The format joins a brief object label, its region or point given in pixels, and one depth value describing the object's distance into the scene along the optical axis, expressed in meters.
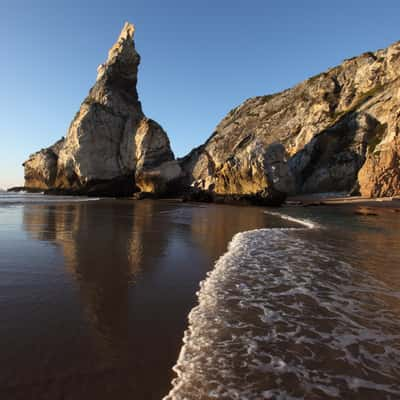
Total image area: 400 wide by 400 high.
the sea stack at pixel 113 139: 56.81
